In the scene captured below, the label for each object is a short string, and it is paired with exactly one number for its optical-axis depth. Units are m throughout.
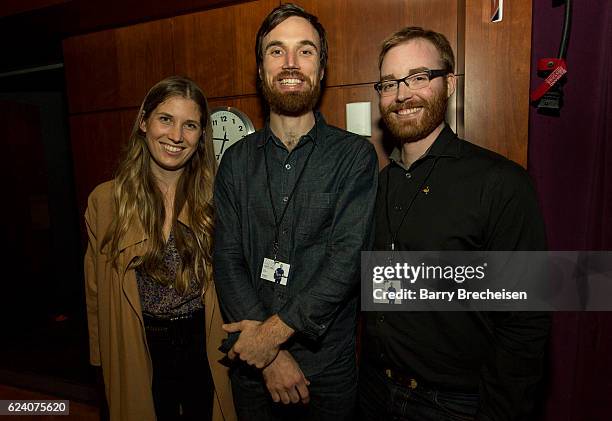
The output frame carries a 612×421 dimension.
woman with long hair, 1.72
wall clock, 2.53
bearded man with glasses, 1.23
